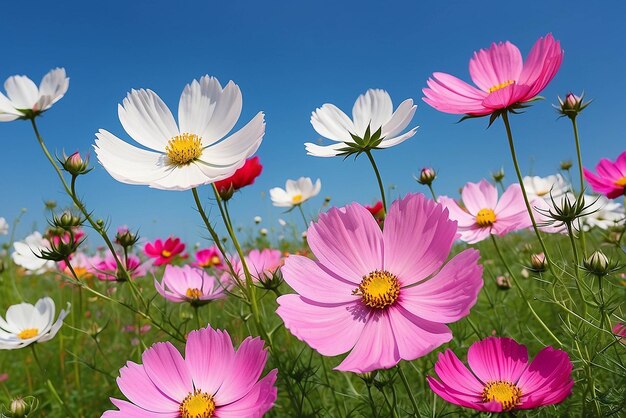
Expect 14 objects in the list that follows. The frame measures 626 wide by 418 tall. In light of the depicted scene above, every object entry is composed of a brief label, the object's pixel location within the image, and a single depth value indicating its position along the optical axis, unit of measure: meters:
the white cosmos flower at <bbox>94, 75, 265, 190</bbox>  0.20
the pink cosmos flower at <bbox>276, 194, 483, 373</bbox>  0.14
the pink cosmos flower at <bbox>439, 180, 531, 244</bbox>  0.27
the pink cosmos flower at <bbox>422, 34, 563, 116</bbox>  0.17
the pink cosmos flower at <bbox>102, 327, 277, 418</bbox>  0.16
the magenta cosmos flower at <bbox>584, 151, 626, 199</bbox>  0.27
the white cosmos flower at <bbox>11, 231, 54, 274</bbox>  0.35
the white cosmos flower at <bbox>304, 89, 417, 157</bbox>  0.19
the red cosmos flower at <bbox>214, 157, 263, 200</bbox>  0.23
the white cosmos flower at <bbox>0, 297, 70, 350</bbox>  0.29
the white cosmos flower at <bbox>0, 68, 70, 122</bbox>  0.23
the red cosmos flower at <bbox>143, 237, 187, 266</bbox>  0.46
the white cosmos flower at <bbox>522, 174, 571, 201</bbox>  0.42
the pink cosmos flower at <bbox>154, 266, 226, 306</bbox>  0.26
